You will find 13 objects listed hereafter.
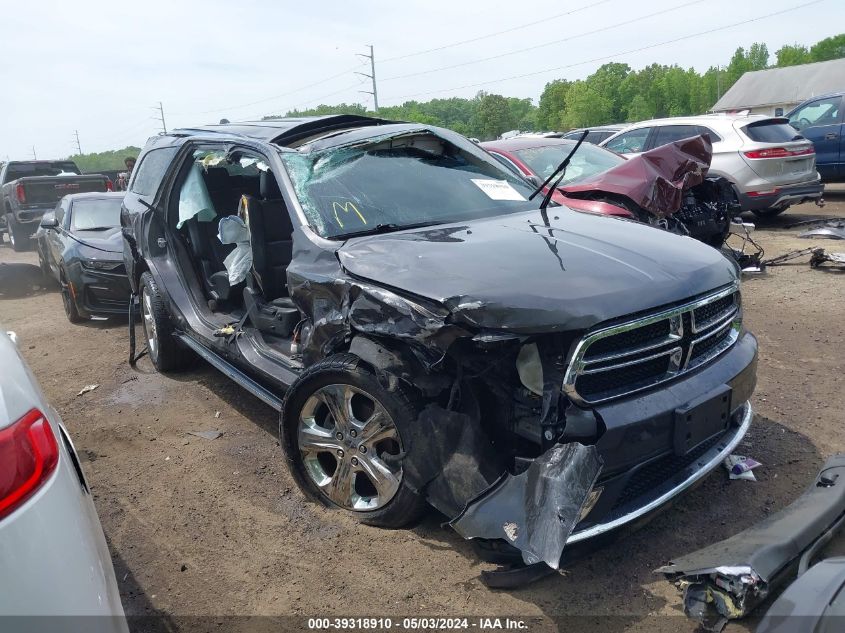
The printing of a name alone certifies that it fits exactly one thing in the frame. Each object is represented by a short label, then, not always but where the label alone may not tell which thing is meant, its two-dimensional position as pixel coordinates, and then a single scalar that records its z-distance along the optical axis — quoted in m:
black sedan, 7.18
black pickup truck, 13.91
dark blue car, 11.85
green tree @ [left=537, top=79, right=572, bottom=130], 109.40
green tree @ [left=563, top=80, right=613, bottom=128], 100.92
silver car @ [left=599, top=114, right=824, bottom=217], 9.33
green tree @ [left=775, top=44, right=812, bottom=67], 109.19
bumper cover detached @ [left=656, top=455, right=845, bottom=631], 2.31
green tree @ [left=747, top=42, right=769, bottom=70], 119.22
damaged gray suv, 2.42
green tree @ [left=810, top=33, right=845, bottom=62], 101.12
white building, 65.00
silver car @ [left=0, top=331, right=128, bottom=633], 1.37
